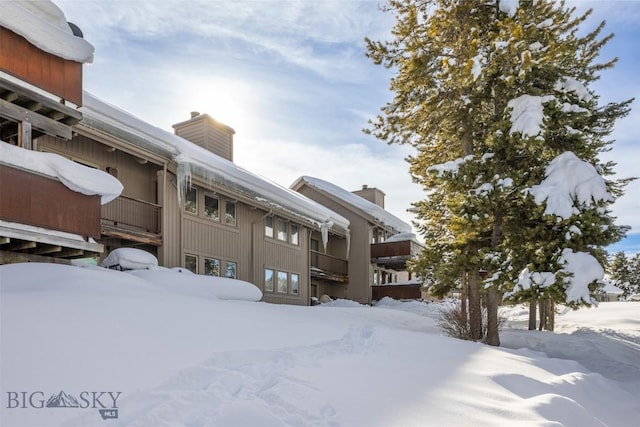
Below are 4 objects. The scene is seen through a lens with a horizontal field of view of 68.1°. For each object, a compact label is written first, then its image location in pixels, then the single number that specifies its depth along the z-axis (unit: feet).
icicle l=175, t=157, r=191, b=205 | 37.45
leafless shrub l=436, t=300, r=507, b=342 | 35.50
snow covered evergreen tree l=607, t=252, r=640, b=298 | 182.91
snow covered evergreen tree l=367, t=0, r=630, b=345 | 29.78
